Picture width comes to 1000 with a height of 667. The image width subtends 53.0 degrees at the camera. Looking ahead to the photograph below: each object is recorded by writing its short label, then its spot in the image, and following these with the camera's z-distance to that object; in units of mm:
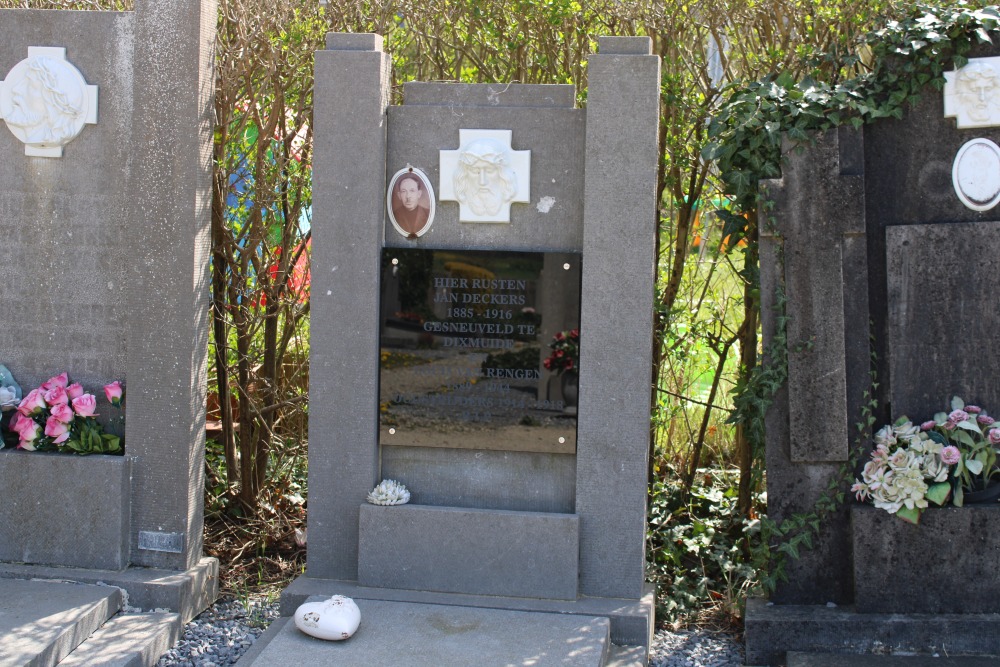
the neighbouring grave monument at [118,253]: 4477
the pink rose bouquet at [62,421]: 4531
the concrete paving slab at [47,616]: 3676
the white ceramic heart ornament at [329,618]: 3645
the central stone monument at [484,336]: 4109
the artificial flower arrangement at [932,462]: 3994
